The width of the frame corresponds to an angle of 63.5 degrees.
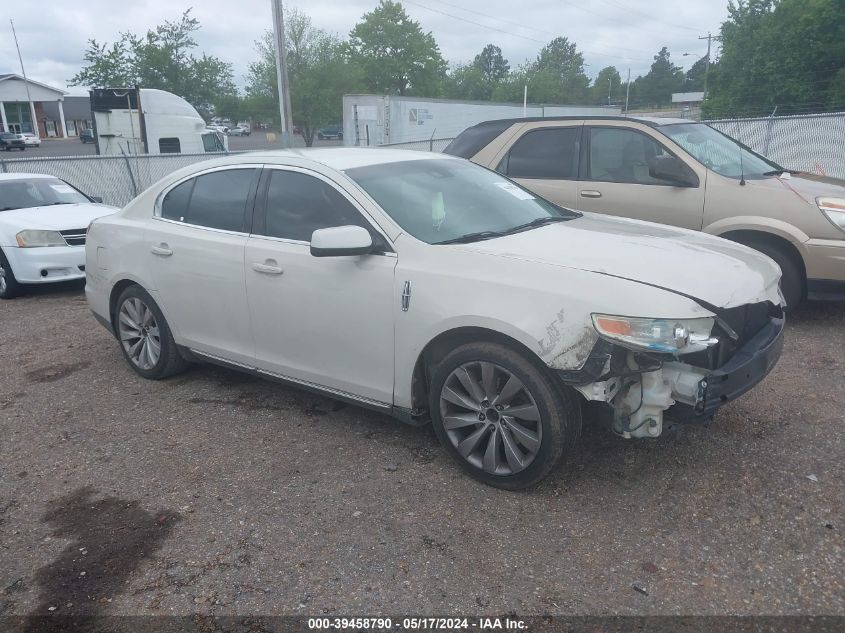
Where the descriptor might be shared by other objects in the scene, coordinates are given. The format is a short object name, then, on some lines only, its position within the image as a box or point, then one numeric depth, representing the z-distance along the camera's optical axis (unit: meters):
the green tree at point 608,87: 115.25
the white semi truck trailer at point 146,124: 19.31
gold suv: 5.62
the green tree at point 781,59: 32.03
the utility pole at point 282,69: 17.31
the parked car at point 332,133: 63.01
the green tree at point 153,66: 35.12
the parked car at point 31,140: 50.16
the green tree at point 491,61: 123.56
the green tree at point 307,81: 40.44
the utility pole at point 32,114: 63.56
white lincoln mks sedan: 3.09
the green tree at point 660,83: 109.56
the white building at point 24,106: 63.31
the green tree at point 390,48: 66.62
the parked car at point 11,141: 46.72
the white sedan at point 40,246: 8.09
